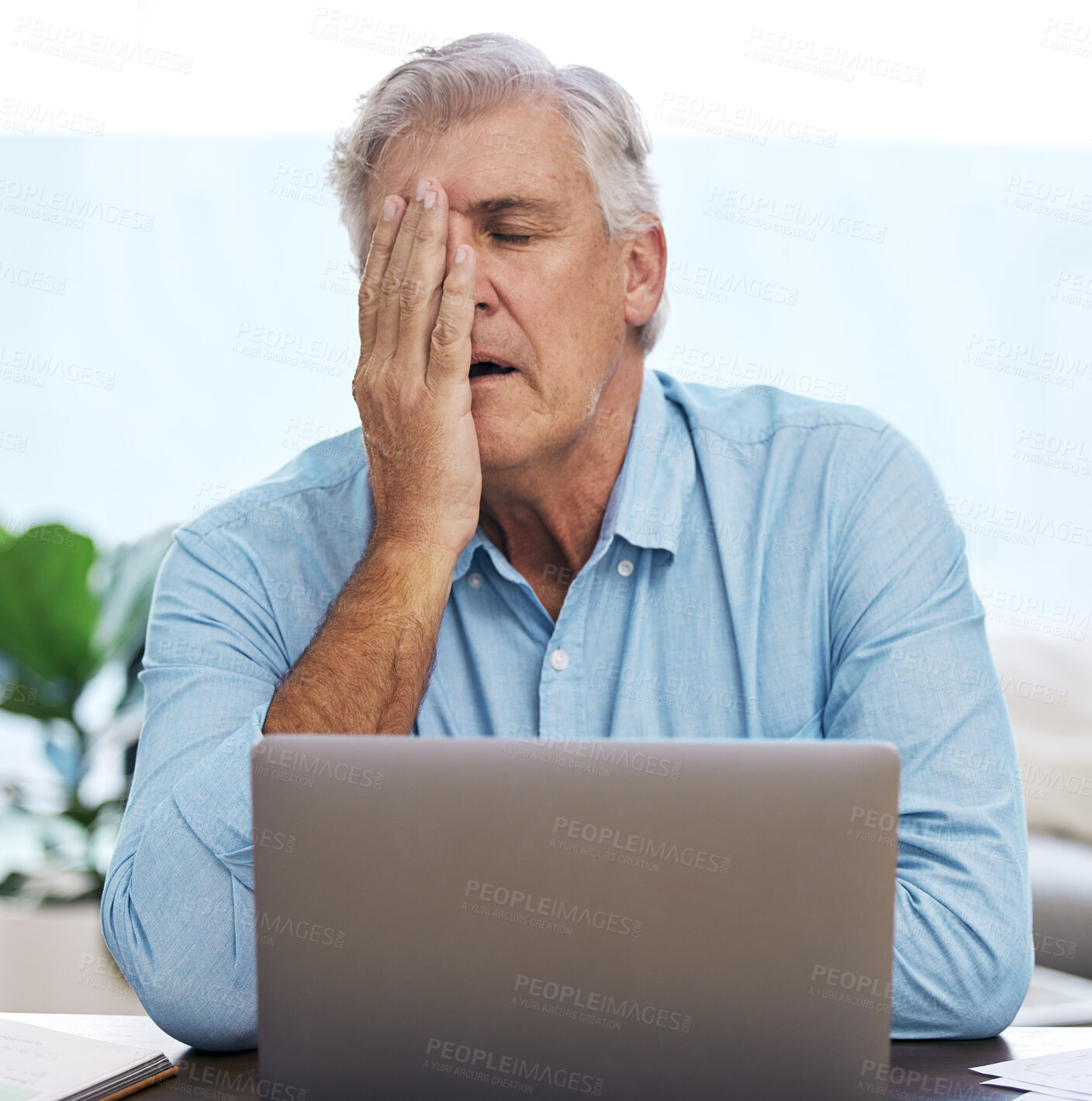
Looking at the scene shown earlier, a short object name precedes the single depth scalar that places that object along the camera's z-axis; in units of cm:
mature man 117
